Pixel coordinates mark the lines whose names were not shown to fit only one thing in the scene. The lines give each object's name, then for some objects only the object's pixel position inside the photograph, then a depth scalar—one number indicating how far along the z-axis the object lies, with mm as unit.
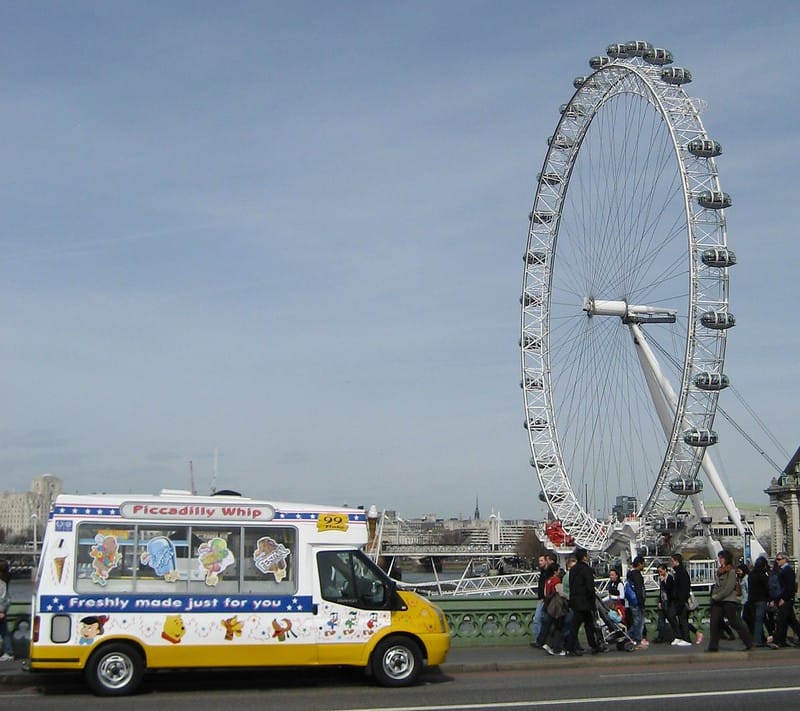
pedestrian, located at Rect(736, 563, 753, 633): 22500
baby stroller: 21453
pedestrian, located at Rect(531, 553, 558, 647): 21438
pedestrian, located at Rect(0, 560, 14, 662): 18641
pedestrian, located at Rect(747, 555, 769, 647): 22094
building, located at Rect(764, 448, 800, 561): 116062
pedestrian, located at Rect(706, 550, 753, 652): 21172
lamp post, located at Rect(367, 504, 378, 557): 60056
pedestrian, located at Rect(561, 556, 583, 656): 20672
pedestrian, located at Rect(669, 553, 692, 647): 22219
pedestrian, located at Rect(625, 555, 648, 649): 21984
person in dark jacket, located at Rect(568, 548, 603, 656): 20344
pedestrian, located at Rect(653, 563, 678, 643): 22578
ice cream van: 16031
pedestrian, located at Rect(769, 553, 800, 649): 21859
